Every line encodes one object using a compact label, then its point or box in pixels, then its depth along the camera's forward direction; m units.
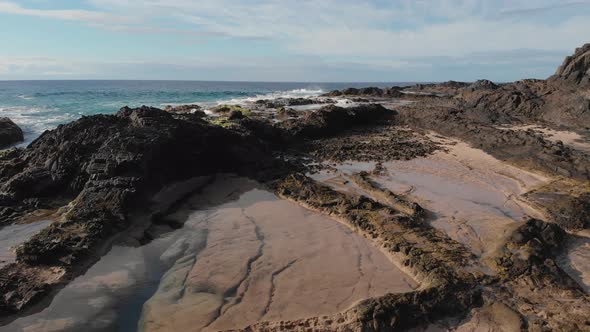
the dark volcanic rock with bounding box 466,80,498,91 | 32.59
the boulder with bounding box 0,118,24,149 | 16.44
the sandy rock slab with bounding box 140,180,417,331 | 4.84
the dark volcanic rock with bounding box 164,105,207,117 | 24.27
